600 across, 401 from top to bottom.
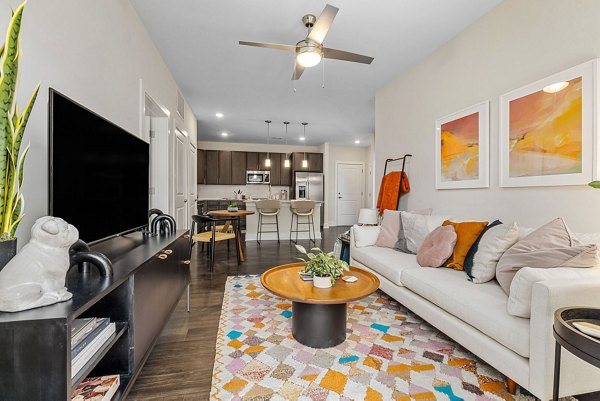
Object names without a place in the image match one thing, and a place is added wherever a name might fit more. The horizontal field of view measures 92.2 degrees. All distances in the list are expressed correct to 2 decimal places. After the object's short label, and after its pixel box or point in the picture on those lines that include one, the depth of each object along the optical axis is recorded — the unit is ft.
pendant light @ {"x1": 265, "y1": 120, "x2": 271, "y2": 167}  21.13
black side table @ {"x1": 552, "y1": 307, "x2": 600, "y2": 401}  3.06
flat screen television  3.94
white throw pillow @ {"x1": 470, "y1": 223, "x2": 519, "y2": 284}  6.38
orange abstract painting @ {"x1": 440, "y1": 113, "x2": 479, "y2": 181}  9.13
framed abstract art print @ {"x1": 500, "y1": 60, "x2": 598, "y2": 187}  6.14
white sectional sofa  4.12
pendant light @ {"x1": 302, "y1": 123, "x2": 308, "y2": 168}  26.75
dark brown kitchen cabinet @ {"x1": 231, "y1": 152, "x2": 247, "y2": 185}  27.53
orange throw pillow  7.45
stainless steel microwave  27.84
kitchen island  21.26
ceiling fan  7.24
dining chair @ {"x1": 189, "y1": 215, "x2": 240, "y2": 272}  12.37
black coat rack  12.57
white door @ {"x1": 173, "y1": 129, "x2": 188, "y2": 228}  14.23
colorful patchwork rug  4.89
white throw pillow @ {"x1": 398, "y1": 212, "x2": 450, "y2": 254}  9.33
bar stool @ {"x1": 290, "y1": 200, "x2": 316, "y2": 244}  20.29
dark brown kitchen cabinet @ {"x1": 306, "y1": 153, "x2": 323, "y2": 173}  28.30
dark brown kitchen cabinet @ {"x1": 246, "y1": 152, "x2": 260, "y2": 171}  27.84
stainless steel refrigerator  27.71
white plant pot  6.70
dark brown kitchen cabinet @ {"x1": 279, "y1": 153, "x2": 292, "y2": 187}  28.63
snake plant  3.04
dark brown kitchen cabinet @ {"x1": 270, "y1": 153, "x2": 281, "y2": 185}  28.43
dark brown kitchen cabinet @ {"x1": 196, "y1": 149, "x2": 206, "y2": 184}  26.43
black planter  3.06
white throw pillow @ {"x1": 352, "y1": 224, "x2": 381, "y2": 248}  10.96
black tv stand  2.77
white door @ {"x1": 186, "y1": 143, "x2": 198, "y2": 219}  18.51
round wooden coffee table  6.12
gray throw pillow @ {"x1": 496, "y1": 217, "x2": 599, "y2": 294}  4.83
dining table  14.30
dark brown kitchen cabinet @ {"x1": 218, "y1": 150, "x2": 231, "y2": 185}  27.25
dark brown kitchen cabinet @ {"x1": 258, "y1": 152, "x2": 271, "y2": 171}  28.13
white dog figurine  2.86
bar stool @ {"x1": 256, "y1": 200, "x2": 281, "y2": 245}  19.81
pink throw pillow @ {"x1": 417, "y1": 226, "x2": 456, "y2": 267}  7.70
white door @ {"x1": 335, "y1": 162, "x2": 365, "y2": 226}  29.73
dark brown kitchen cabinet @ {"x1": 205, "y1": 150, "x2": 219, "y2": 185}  26.91
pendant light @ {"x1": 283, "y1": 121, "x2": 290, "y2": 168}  27.30
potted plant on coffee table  6.72
